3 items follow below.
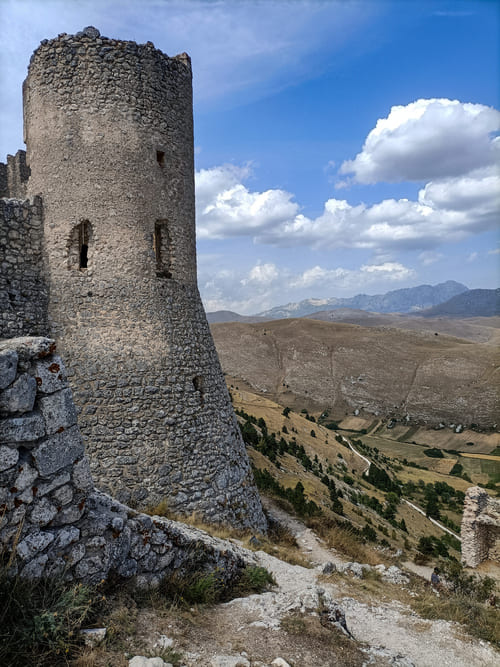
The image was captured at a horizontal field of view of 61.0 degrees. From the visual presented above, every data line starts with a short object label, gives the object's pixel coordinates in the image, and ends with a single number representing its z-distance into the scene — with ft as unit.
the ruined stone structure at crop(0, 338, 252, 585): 12.84
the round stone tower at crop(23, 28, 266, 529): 30.55
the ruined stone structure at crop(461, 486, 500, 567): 53.52
